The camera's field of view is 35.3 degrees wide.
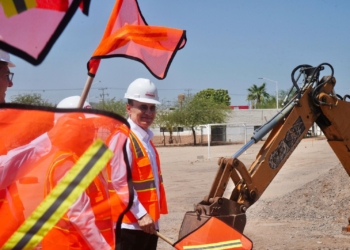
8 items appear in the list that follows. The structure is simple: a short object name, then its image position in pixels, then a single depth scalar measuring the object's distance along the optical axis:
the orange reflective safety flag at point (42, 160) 1.85
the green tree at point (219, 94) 97.81
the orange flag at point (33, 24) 1.63
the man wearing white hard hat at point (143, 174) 4.11
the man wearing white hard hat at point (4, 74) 2.45
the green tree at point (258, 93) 95.19
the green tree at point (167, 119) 56.97
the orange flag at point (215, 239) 3.61
